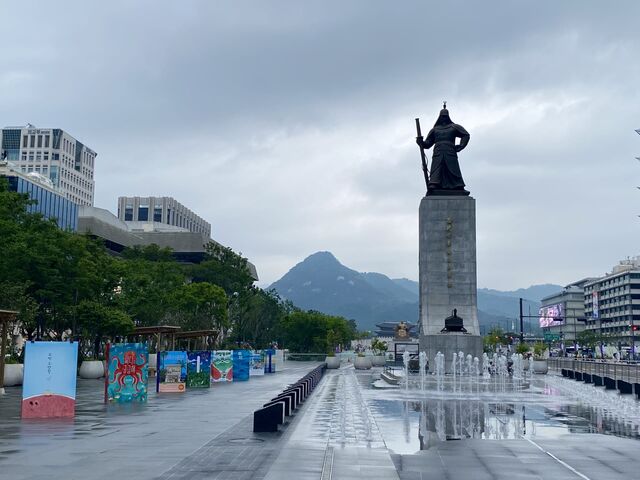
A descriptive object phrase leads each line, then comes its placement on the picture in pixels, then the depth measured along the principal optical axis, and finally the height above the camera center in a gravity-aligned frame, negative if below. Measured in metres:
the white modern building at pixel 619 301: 137.25 +6.52
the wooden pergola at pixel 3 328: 23.92 -0.16
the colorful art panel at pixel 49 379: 18.77 -1.57
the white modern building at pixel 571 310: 170.50 +5.28
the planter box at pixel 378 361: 68.38 -3.30
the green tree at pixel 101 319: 39.62 +0.35
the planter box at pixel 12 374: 31.44 -2.37
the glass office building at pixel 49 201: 85.44 +16.91
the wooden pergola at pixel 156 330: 31.66 -0.21
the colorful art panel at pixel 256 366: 47.91 -2.78
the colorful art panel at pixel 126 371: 24.03 -1.64
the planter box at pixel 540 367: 52.00 -2.83
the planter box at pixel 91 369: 40.16 -2.64
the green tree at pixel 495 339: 100.12 -1.42
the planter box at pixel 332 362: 64.06 -3.25
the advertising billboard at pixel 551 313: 149.30 +4.19
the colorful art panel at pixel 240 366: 42.00 -2.45
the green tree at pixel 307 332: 99.94 -0.62
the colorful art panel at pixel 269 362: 51.88 -2.68
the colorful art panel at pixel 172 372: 30.25 -2.13
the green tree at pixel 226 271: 84.69 +6.97
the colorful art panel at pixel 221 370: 40.00 -2.58
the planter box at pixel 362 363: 60.84 -3.15
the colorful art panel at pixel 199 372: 34.03 -2.31
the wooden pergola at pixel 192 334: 38.50 -0.45
